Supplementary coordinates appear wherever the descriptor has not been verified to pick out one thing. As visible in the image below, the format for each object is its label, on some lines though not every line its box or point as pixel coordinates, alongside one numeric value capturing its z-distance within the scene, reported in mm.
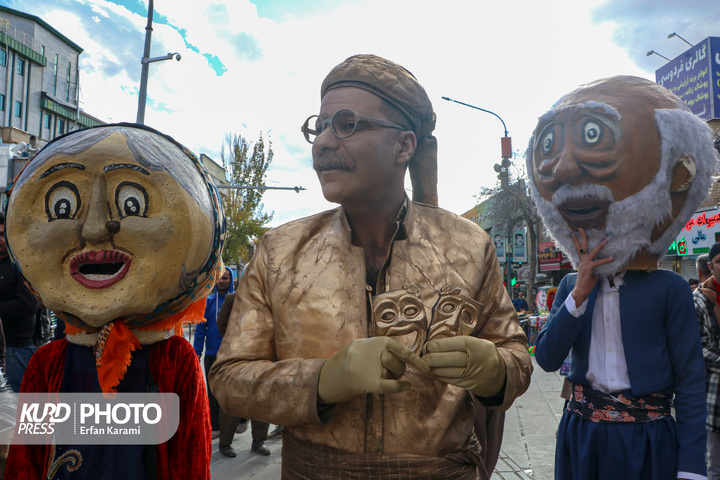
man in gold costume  1363
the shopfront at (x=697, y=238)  12328
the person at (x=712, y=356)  3125
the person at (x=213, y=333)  5109
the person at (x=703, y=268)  4668
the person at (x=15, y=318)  3557
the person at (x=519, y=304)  15320
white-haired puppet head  2203
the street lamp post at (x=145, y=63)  8961
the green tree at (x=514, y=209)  19438
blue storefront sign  13500
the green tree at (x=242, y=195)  22391
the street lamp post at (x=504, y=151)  13719
